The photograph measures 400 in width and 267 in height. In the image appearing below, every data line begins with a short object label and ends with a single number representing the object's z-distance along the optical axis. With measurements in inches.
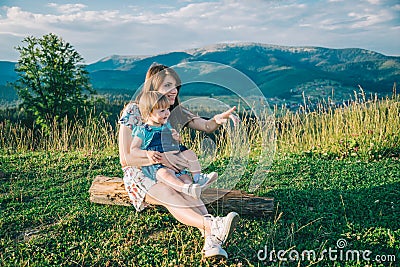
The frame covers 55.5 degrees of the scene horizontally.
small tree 562.6
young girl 145.3
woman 128.2
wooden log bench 157.0
